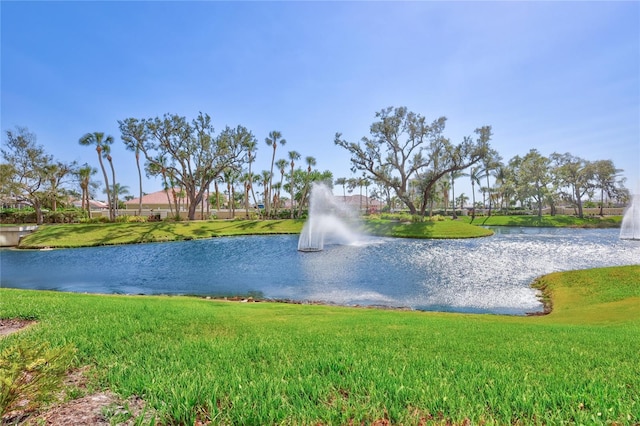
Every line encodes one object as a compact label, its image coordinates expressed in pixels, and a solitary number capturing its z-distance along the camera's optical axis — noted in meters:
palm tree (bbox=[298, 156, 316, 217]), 72.62
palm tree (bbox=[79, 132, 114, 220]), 48.91
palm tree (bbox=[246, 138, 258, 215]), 53.60
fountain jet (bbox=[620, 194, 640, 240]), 37.18
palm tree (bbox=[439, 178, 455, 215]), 86.99
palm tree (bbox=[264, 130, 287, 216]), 63.94
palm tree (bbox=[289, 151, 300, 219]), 68.96
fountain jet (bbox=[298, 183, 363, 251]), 32.47
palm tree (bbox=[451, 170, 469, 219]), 71.36
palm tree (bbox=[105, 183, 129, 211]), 105.56
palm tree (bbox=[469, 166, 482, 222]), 74.14
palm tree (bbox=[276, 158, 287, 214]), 72.15
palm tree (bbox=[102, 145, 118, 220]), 51.44
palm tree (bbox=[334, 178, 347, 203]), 53.97
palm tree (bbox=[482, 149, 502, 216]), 46.65
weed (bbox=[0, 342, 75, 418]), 2.77
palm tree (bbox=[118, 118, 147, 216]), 47.34
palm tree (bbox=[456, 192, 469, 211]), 122.27
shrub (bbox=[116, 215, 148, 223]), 45.60
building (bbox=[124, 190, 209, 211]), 77.88
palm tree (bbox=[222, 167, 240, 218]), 64.90
